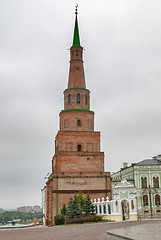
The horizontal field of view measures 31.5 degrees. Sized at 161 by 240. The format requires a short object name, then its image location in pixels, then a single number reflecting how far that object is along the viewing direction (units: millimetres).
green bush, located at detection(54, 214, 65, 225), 31031
